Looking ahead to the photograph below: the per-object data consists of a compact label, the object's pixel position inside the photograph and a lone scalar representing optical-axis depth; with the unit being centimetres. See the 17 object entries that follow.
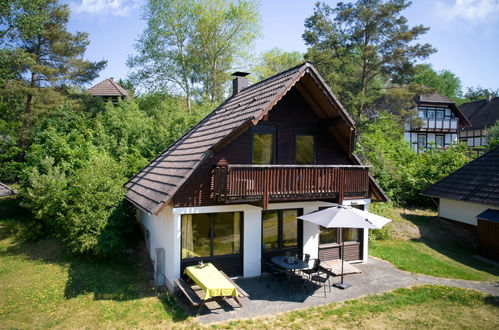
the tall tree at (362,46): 2822
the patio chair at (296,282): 1088
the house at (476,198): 1534
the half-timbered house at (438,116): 4016
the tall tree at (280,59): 4553
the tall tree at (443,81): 6731
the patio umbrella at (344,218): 1015
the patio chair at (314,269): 1088
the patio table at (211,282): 872
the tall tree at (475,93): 7775
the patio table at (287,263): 1058
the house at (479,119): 4516
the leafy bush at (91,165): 1290
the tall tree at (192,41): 3162
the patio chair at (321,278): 1077
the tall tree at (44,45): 2052
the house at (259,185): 1052
